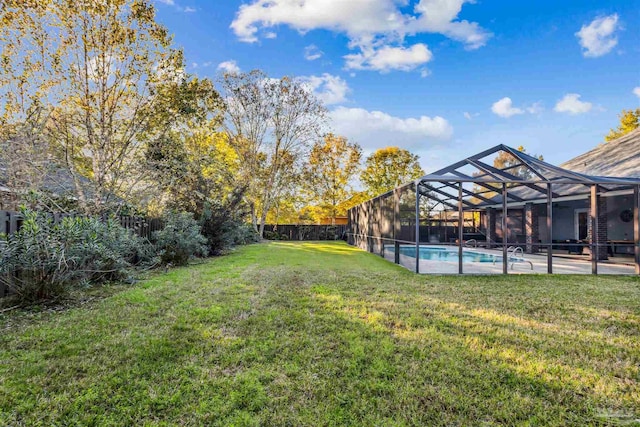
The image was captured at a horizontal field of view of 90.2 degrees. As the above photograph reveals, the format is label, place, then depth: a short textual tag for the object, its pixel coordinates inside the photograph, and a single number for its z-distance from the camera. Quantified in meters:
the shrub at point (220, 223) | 12.00
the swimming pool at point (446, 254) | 11.28
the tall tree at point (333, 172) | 29.14
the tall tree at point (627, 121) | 22.70
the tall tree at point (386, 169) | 30.55
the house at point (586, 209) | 11.12
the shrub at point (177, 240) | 8.98
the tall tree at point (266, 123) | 21.41
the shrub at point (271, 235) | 24.59
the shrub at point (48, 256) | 4.37
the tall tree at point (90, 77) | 7.34
